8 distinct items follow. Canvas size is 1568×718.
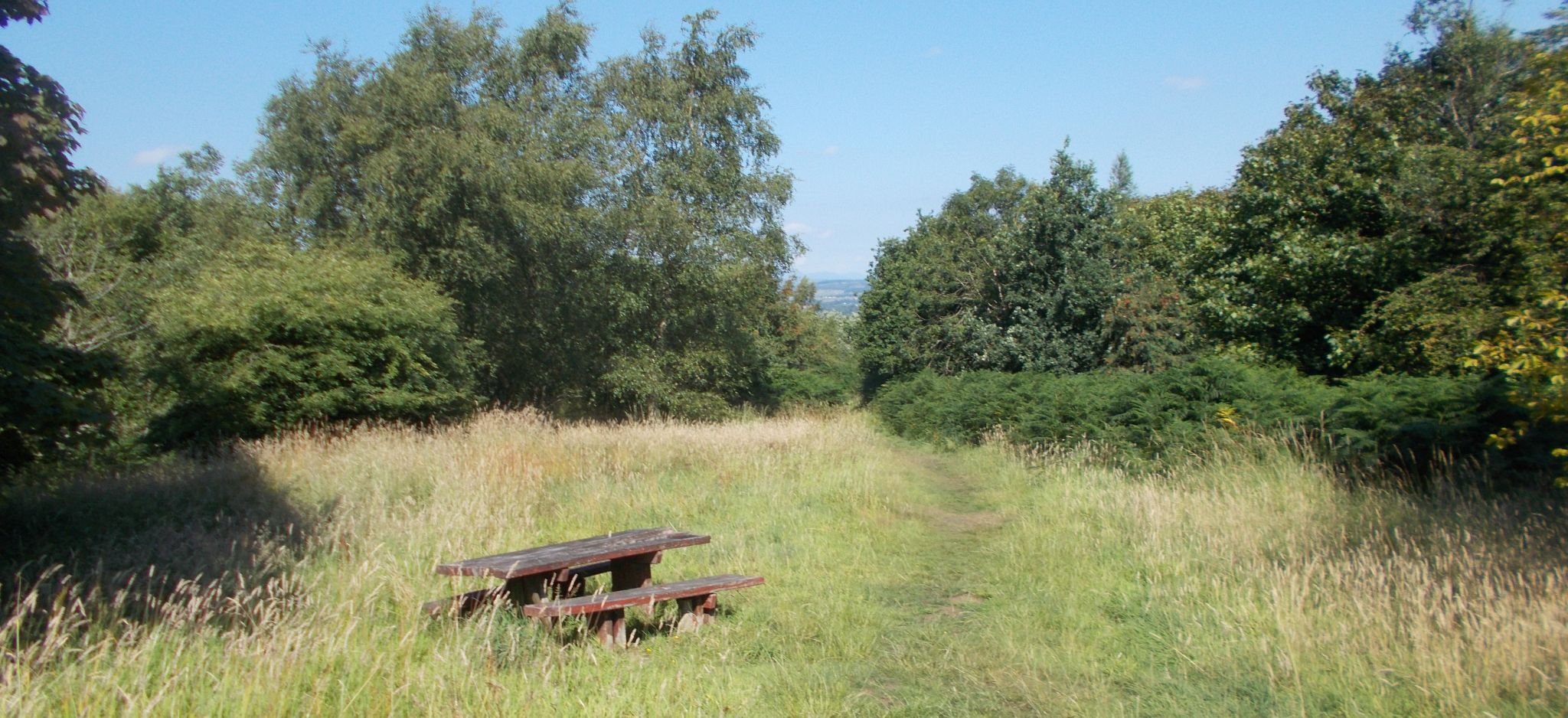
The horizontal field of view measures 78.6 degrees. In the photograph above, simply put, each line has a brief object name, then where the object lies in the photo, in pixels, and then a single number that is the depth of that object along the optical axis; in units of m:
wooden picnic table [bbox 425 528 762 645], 5.86
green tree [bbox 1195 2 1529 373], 14.66
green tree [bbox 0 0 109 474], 7.15
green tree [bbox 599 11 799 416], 26.41
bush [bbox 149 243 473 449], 15.17
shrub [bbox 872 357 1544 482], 9.73
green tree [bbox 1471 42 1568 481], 6.12
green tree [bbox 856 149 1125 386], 22.88
